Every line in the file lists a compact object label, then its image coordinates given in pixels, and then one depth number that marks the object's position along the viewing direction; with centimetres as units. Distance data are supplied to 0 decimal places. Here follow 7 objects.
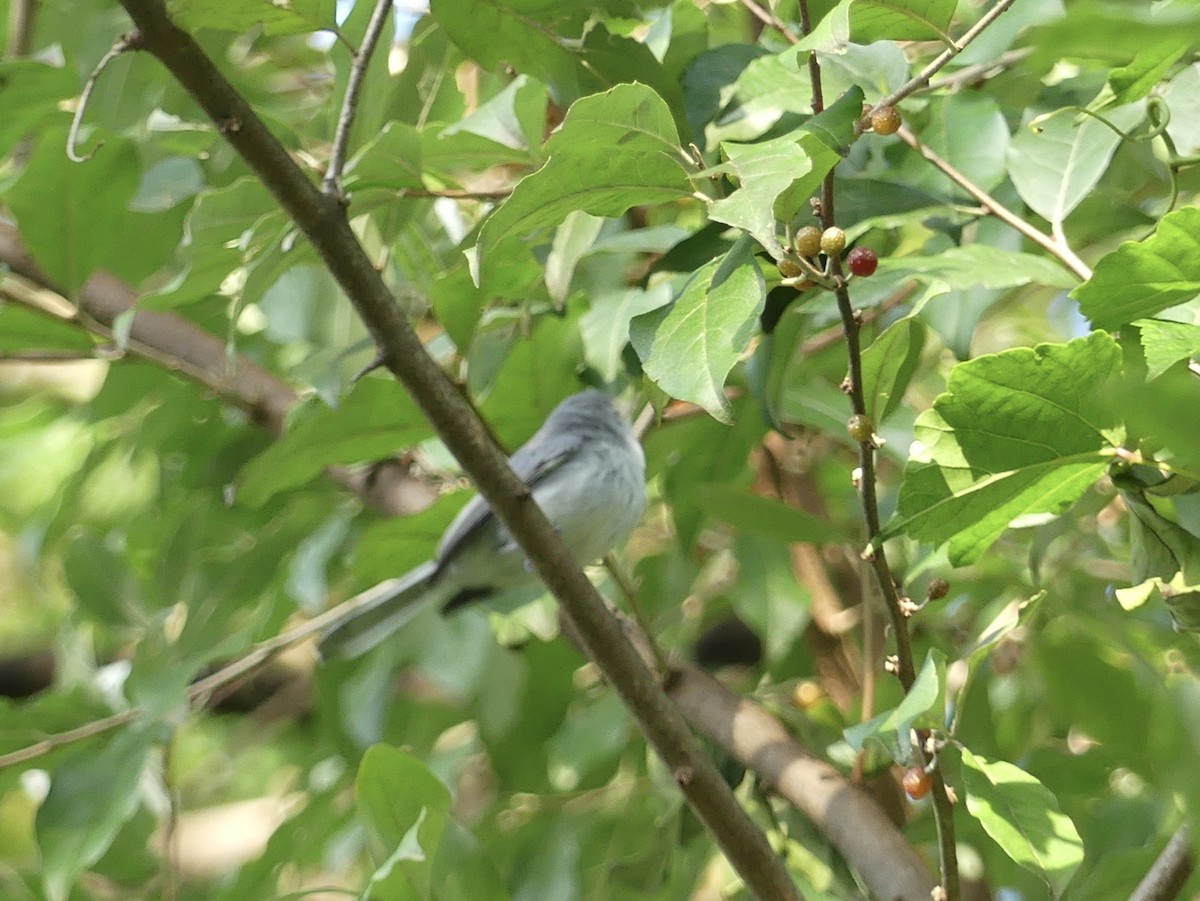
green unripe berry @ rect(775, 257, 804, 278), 464
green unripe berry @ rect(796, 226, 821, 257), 464
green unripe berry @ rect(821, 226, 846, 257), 463
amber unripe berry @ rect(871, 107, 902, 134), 465
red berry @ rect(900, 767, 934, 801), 468
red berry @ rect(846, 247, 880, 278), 467
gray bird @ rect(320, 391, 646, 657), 492
